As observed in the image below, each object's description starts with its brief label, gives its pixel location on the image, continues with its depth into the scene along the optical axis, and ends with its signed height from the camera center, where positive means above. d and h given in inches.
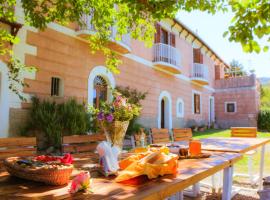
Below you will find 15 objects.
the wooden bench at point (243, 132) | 198.9 -8.6
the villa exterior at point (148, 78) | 269.6 +69.1
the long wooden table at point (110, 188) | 44.7 -12.8
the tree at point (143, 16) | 83.9 +55.7
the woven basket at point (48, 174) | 49.8 -10.5
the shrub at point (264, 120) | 744.4 +2.8
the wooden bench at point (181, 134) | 165.3 -8.6
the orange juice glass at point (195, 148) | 92.0 -9.7
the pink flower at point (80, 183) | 47.1 -11.5
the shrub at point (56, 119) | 257.4 +0.9
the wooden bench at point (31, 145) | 81.2 -9.0
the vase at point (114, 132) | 77.4 -3.5
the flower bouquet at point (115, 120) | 77.2 +0.1
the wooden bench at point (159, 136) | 139.9 -8.3
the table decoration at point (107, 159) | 61.1 -9.2
